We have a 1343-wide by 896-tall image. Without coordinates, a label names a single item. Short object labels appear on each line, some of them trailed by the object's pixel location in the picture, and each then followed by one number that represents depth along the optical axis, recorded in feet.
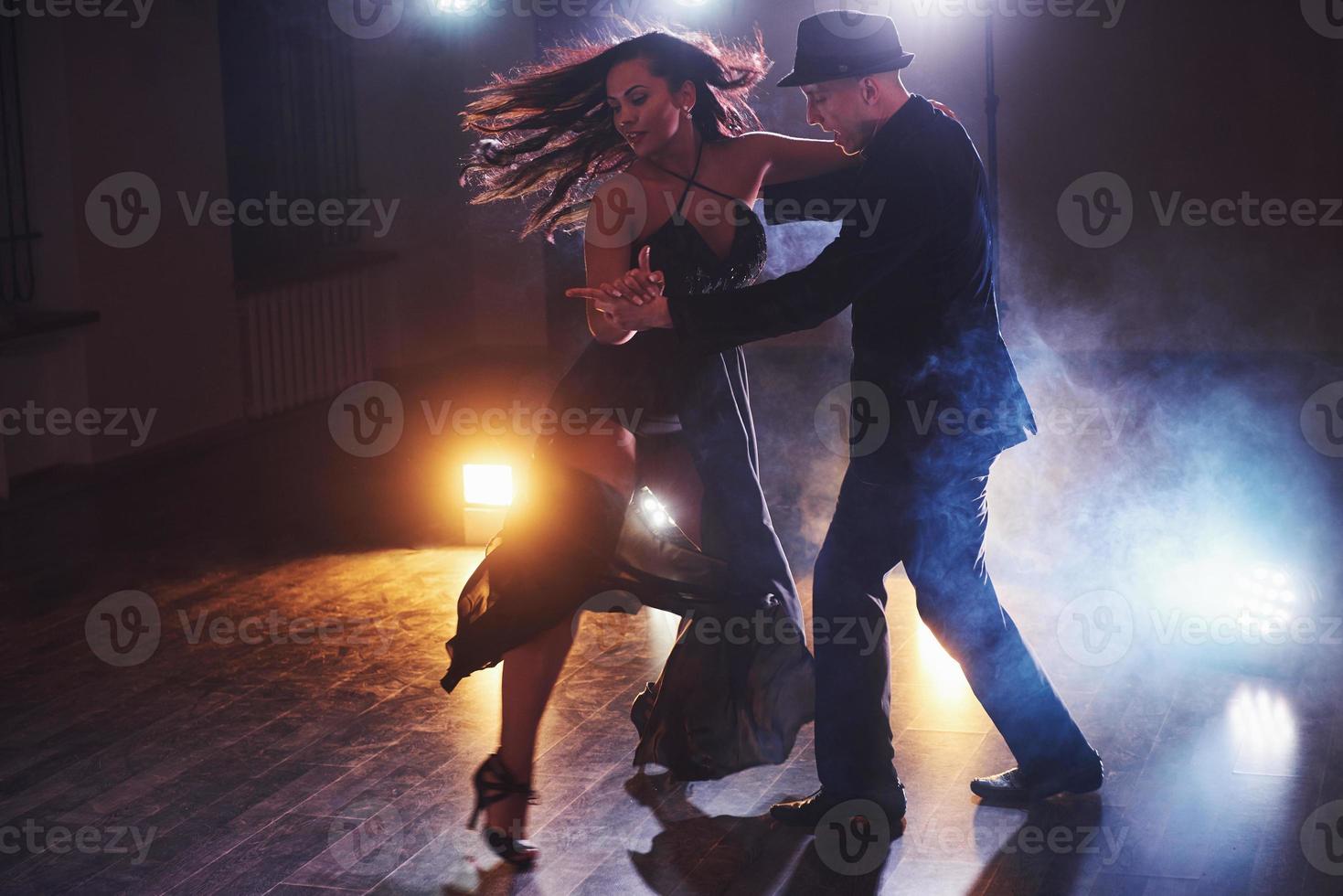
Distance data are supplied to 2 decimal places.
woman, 9.38
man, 8.70
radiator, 25.30
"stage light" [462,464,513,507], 16.66
